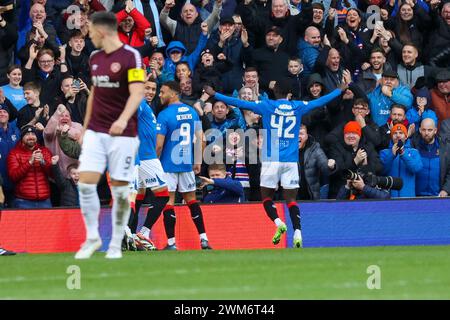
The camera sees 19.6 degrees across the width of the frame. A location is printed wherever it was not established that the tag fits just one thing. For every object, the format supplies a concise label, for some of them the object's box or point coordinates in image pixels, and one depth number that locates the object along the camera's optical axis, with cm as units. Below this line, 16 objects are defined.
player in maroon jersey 1416
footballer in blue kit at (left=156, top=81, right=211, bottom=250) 1955
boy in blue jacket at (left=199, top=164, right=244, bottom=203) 2095
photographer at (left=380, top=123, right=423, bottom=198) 2162
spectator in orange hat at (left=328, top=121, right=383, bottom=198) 2178
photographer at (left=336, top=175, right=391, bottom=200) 2127
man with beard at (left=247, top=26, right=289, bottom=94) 2405
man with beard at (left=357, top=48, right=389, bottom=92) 2431
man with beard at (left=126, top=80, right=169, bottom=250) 1925
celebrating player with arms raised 1923
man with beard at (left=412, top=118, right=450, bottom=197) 2192
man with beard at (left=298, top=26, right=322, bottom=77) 2461
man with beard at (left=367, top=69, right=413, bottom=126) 2353
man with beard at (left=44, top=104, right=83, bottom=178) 2152
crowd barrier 2052
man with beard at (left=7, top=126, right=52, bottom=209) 2088
